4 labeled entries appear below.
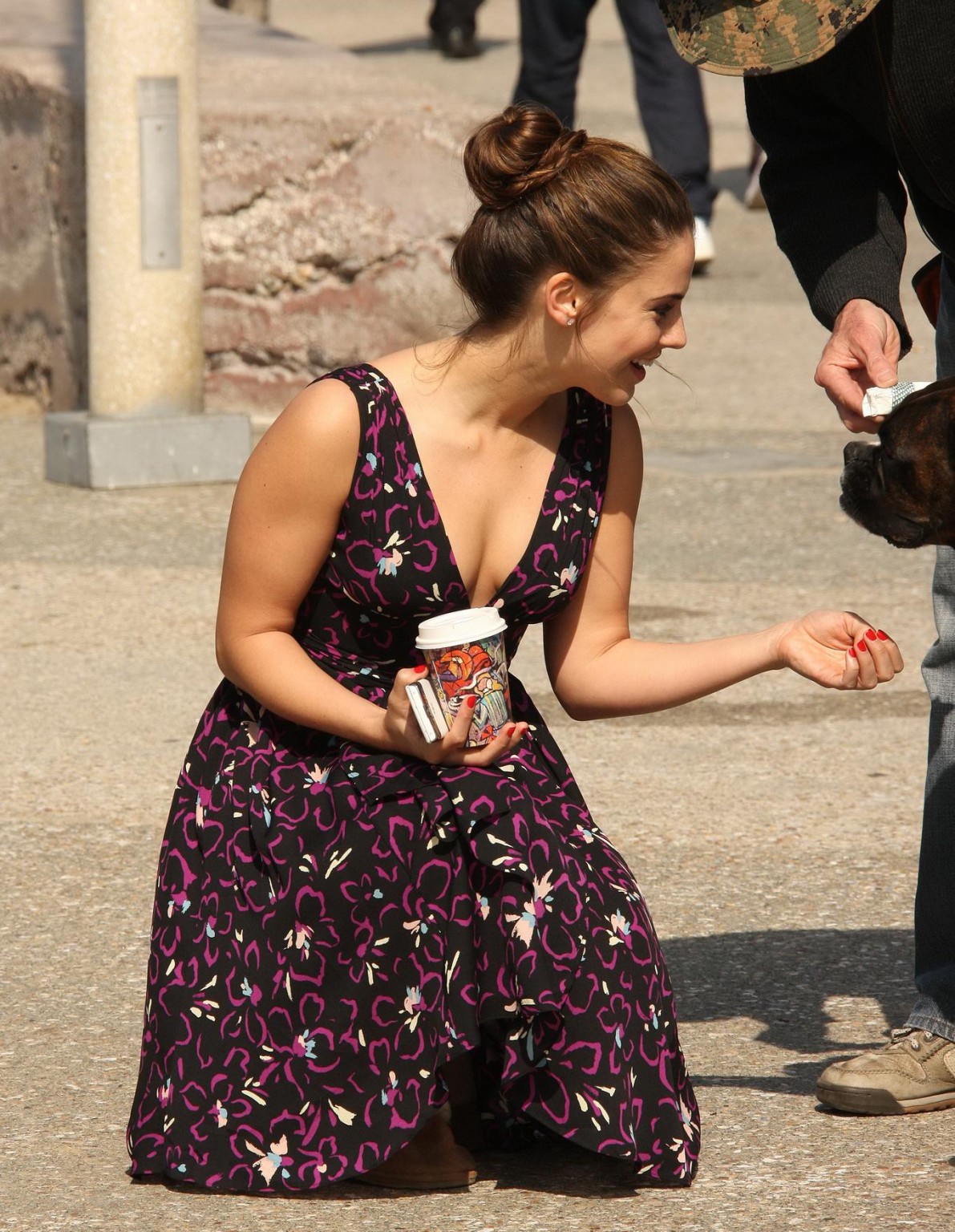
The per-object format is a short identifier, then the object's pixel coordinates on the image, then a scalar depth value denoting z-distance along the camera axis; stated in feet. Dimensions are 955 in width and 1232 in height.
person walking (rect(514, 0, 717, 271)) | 71.36
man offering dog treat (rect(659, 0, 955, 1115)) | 20.49
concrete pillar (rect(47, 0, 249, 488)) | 50.90
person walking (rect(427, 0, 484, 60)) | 127.54
